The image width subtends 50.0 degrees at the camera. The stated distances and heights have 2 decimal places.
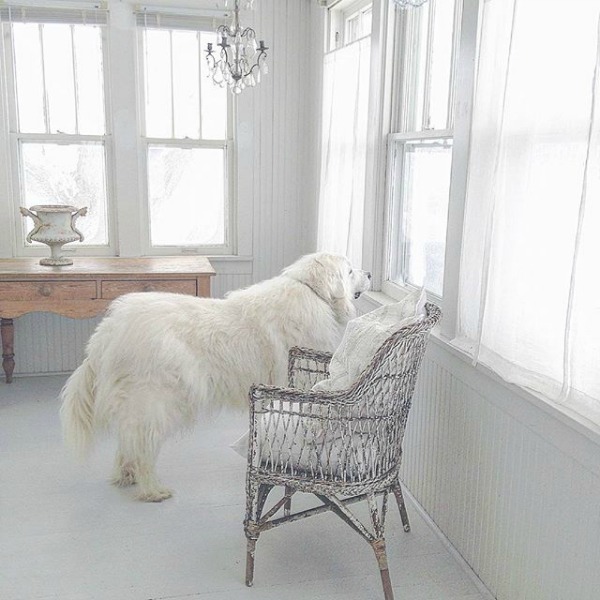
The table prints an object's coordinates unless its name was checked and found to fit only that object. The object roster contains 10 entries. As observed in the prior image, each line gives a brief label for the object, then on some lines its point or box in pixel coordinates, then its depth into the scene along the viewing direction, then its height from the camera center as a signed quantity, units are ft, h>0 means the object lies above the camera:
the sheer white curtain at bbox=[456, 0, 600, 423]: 4.98 -0.24
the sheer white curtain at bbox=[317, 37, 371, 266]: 10.64 +0.32
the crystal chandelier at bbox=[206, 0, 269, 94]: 7.92 +1.39
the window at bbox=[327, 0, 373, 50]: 11.33 +2.66
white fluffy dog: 8.21 -2.43
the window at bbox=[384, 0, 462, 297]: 8.37 +0.34
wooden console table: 11.37 -2.18
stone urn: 11.85 -1.21
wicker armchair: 6.44 -2.74
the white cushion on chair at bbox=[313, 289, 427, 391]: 6.75 -1.80
